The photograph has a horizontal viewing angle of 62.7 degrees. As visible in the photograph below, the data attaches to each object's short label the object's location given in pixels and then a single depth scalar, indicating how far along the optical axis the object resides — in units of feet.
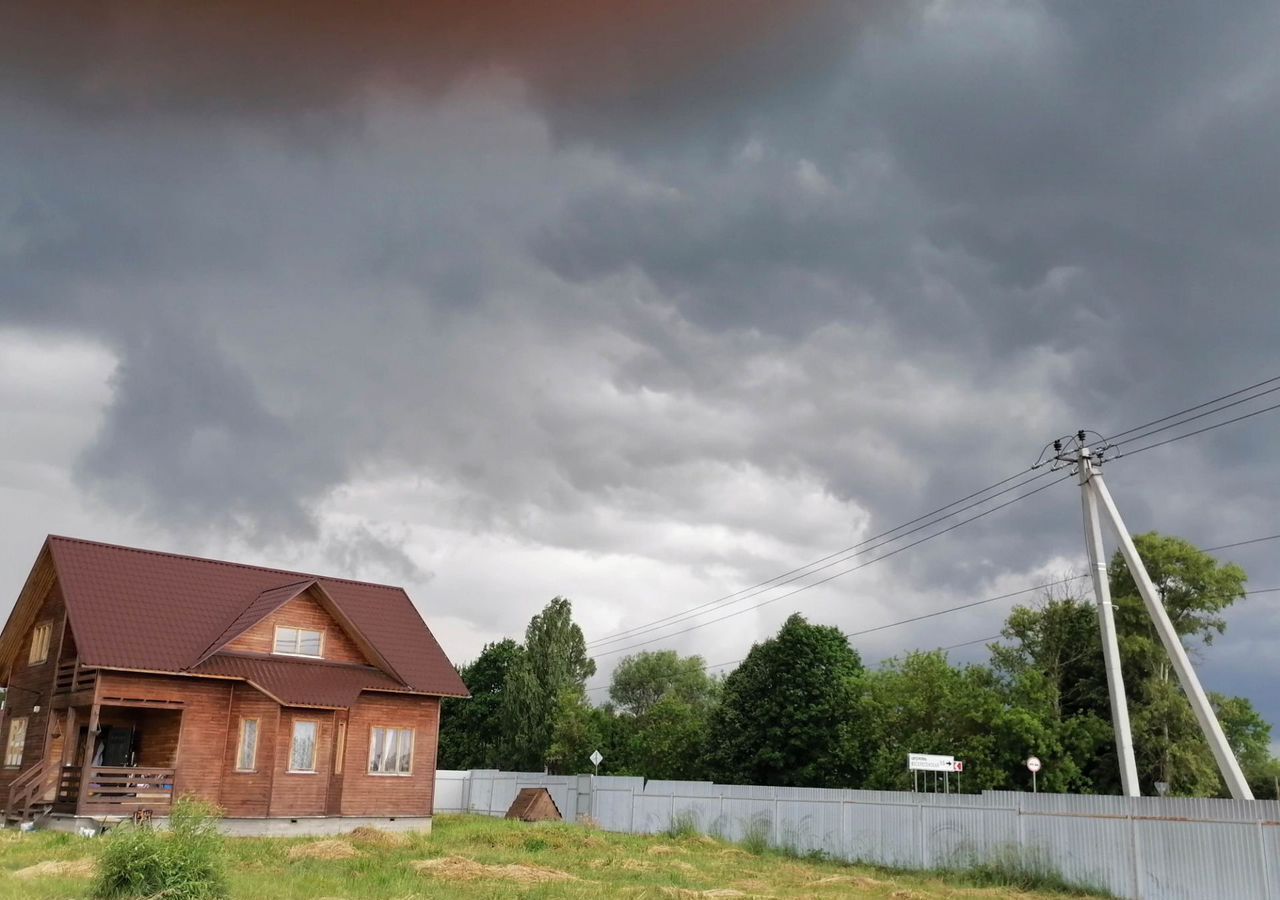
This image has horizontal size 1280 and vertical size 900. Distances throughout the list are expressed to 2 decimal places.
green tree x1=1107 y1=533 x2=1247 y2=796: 150.30
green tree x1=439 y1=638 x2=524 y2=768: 241.96
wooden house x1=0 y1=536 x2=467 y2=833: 97.66
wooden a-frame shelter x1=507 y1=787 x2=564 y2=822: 132.77
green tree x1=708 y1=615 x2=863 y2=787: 155.63
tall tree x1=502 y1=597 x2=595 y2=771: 221.46
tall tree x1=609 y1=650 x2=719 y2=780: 177.06
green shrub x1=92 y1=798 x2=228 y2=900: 47.62
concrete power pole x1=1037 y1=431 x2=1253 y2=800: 75.72
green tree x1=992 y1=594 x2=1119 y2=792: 126.21
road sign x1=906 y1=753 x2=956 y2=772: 93.35
